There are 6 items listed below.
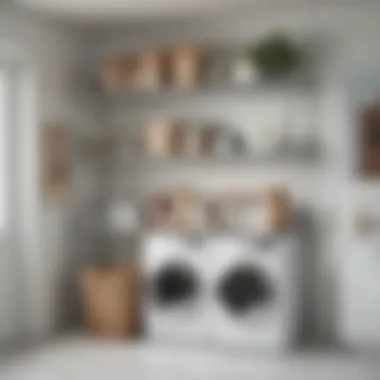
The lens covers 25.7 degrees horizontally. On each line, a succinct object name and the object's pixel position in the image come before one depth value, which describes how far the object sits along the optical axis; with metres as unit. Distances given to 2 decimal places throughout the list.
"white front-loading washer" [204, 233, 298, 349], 5.73
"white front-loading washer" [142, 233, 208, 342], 5.95
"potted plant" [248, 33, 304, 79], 5.86
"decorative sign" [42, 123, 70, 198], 6.27
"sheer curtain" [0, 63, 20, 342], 5.98
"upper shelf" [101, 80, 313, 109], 6.11
